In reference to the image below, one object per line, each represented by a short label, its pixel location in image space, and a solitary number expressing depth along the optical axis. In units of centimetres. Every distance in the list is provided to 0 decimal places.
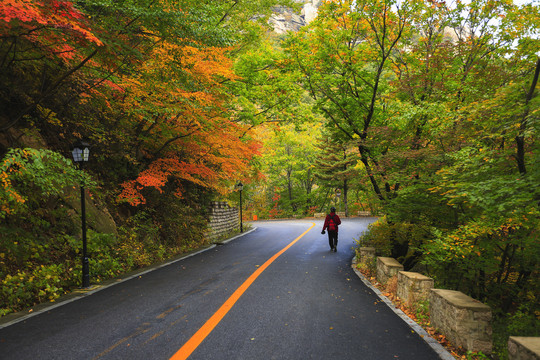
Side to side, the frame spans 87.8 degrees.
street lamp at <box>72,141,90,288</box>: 594
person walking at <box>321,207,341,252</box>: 1039
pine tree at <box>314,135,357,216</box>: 2877
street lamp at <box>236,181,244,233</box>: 1852
